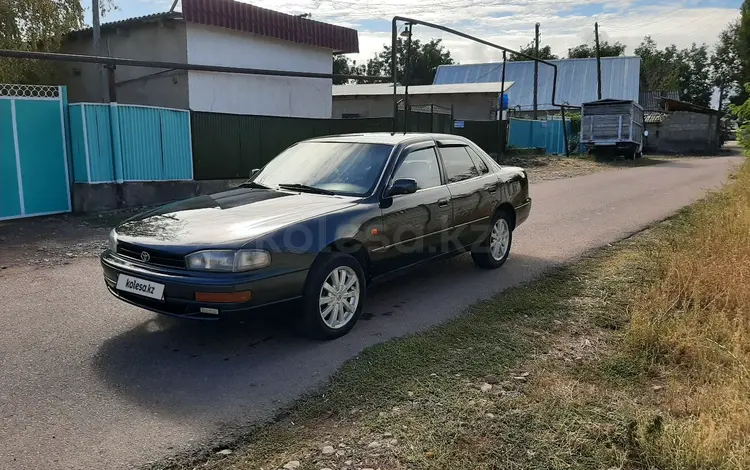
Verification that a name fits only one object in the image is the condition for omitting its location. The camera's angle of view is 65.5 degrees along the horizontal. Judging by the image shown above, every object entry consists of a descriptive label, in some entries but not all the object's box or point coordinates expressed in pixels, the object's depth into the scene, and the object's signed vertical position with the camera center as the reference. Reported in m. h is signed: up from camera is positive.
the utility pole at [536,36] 38.43 +6.54
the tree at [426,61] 67.75 +8.36
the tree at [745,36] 33.25 +5.82
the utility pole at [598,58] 37.78 +4.74
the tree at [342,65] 60.16 +7.23
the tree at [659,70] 64.44 +7.03
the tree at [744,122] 13.85 +0.24
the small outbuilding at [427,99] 29.11 +1.75
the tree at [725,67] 70.94 +7.99
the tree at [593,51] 67.06 +9.42
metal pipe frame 12.09 +2.18
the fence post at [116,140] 10.14 -0.08
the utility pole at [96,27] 14.76 +2.75
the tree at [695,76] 74.06 +7.12
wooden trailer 27.14 +0.21
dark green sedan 3.97 -0.75
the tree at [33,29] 13.58 +2.58
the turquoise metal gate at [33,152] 9.03 -0.25
